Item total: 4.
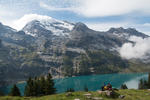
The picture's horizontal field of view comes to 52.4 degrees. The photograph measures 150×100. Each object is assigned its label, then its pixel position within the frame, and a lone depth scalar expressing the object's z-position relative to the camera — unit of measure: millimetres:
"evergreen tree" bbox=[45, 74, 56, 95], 62344
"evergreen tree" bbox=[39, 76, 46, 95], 65550
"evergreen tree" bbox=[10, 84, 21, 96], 77375
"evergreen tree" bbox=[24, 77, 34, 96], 70138
